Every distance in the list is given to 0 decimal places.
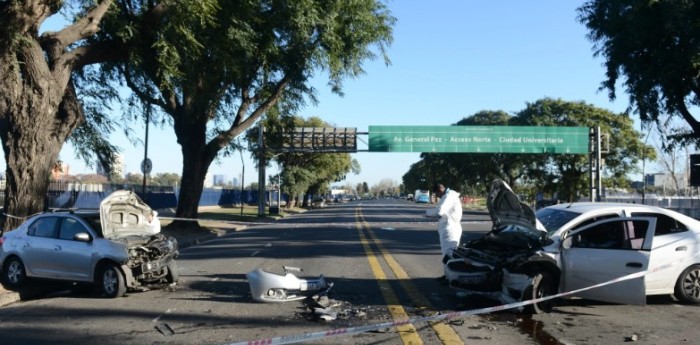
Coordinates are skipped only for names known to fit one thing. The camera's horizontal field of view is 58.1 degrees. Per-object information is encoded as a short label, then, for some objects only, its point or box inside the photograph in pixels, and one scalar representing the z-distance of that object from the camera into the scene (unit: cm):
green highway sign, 4234
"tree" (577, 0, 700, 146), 2317
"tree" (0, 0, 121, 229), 1177
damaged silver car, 991
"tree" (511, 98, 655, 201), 5291
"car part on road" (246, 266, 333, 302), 891
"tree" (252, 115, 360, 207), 6116
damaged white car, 831
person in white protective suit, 1055
